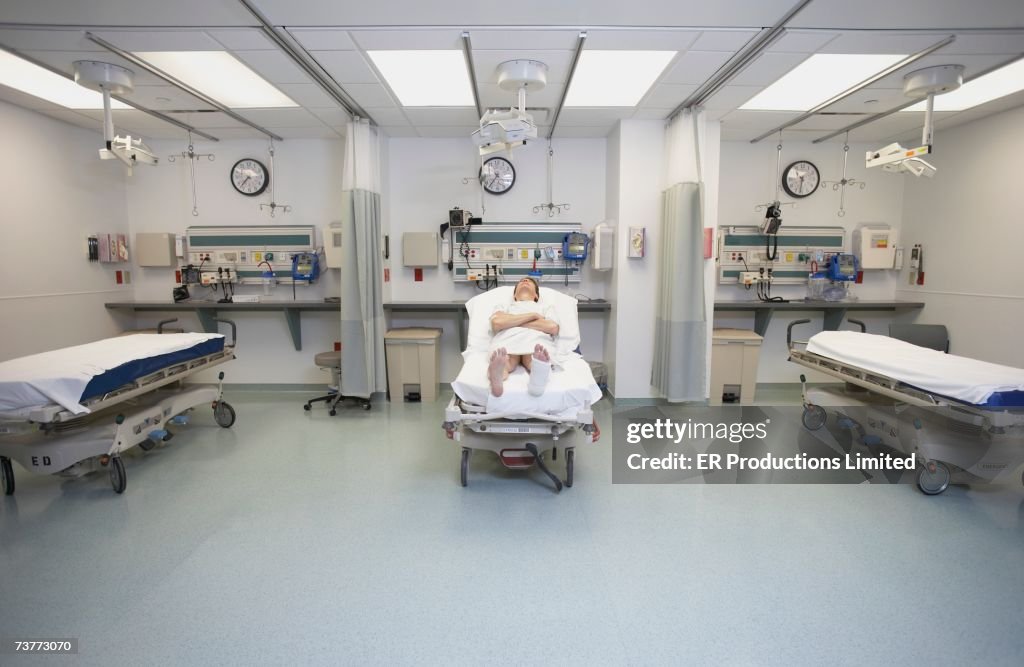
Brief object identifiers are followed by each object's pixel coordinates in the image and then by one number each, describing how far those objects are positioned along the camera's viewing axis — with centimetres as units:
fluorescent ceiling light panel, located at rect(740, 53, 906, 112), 359
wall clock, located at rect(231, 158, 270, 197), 567
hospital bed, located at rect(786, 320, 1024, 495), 281
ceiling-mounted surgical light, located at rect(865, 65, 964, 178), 362
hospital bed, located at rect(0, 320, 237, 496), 278
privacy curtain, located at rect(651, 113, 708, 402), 452
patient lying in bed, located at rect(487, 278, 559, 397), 294
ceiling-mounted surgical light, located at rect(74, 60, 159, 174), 358
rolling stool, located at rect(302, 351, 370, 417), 511
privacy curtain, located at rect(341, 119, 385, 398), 486
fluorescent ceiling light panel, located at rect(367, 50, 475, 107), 361
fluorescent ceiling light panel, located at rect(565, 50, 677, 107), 361
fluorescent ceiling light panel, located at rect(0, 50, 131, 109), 373
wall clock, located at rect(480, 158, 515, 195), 560
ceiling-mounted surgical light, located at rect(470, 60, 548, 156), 360
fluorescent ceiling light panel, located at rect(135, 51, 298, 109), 356
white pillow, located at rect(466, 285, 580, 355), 396
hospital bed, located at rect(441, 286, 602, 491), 302
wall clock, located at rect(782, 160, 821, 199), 570
